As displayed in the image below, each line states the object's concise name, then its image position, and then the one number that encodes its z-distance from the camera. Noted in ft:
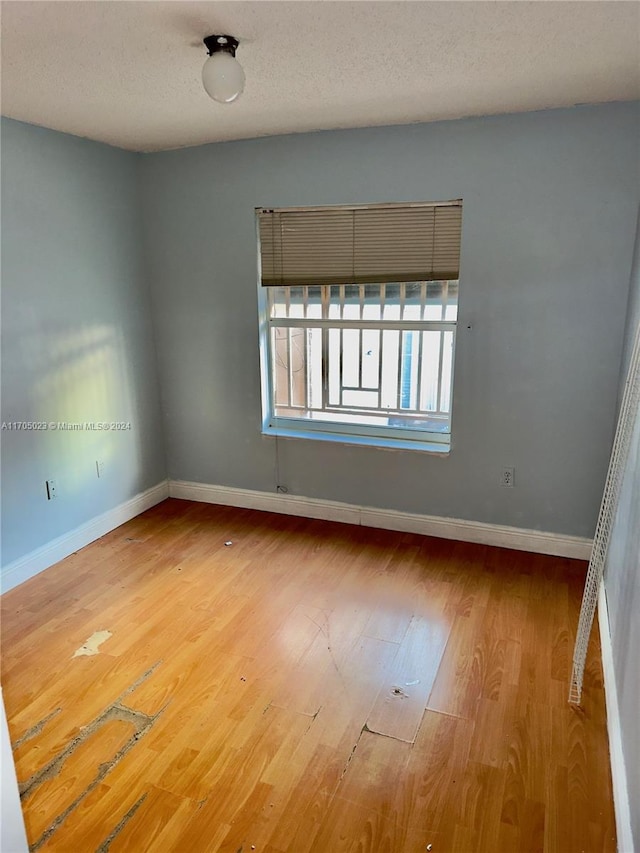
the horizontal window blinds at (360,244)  10.05
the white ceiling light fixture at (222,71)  5.94
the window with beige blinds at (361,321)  10.28
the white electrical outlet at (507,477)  10.39
